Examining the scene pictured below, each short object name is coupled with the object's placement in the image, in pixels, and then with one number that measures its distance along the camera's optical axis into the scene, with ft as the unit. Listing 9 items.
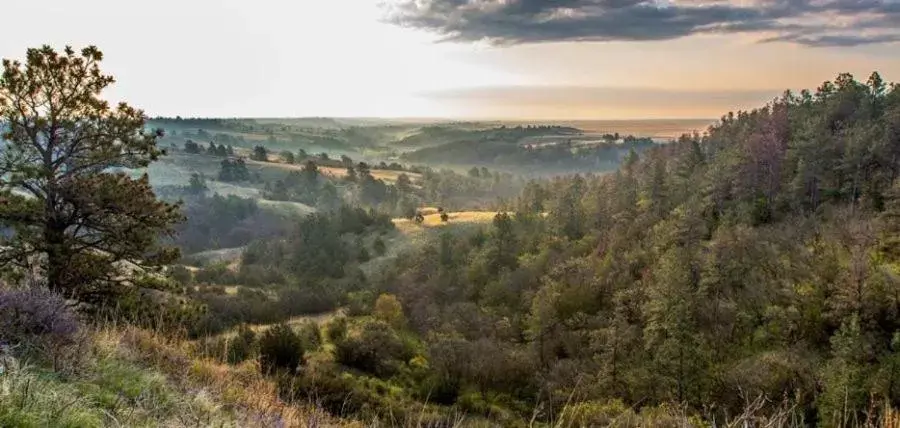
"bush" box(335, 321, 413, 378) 144.08
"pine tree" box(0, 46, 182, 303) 54.90
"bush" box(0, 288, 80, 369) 22.24
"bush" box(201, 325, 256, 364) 37.92
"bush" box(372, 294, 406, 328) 194.80
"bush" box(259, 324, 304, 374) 79.20
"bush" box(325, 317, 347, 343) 164.45
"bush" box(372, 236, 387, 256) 322.14
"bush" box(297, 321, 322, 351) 153.98
